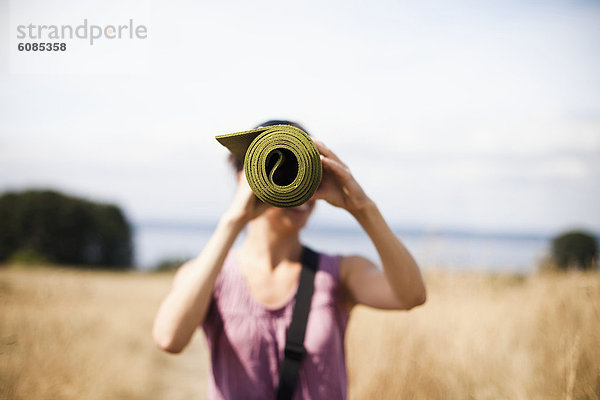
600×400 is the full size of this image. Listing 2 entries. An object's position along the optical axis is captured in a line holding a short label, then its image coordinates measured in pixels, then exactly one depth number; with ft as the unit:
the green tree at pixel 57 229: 51.60
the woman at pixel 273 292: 5.87
